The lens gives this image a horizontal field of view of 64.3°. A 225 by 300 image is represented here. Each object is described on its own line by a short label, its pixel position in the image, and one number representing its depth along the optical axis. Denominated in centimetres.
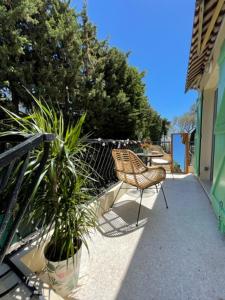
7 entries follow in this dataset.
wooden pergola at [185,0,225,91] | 176
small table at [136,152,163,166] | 414
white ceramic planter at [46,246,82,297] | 117
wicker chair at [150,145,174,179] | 446
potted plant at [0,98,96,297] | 115
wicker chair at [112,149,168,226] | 232
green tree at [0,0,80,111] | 581
